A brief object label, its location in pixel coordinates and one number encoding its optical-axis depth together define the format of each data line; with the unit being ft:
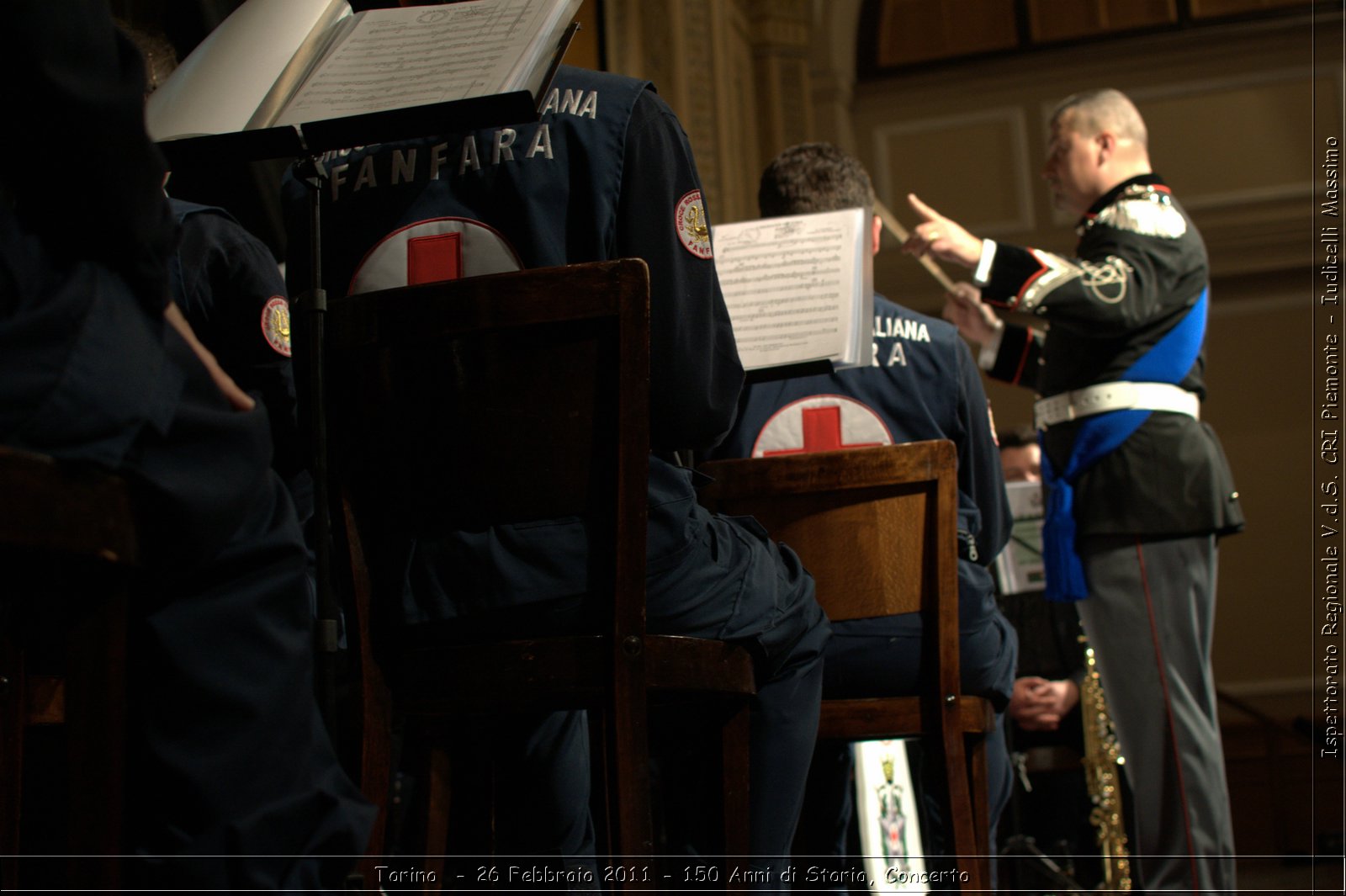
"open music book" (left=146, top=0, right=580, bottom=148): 4.51
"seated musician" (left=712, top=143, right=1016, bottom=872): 8.13
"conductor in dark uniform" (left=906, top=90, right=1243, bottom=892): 8.66
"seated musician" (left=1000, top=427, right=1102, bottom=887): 12.11
